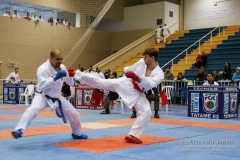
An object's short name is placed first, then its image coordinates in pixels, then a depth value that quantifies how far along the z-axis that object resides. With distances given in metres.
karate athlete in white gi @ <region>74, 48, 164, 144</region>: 5.26
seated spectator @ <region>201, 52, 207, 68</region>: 17.00
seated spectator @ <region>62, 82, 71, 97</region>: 13.93
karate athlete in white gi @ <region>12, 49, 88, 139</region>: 4.92
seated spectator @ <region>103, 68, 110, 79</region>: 13.99
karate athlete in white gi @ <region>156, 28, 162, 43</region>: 22.47
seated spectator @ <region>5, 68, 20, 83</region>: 16.38
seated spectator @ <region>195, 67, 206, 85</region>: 13.40
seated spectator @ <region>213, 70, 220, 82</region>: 13.49
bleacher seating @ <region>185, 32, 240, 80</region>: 17.23
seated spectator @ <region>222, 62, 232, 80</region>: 14.59
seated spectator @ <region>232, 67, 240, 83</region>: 13.21
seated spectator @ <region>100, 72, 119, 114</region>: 10.45
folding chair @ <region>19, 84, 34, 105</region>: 14.45
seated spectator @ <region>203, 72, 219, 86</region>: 10.33
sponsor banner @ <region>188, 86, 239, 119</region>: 9.45
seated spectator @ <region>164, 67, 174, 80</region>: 15.37
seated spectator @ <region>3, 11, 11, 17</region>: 18.33
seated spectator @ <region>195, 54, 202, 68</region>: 17.03
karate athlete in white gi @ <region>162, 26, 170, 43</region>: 22.23
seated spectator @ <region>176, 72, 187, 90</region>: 14.56
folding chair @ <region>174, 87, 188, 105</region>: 14.02
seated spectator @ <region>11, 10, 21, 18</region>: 18.77
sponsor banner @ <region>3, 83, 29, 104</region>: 15.11
